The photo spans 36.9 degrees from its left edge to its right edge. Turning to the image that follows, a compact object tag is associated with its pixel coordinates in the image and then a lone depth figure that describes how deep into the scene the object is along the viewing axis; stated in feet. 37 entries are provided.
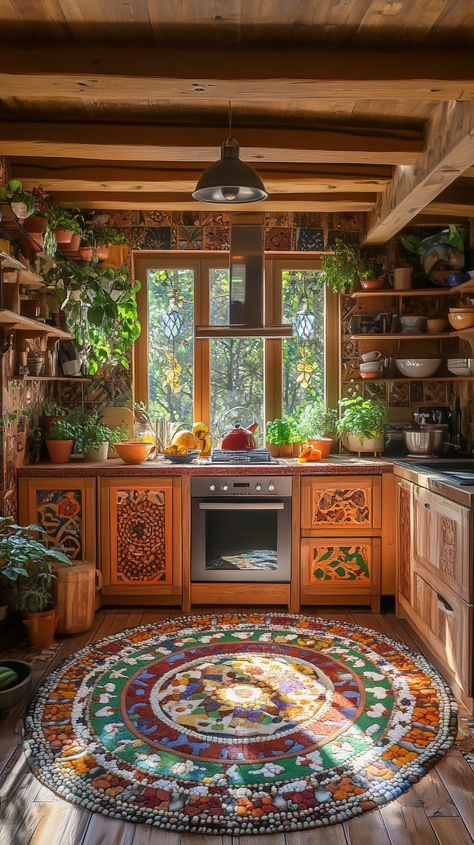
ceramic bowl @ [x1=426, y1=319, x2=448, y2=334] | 15.15
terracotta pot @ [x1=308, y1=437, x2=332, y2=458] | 15.06
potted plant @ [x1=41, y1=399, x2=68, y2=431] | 14.44
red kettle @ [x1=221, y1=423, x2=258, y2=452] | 14.69
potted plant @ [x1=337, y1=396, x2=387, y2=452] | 14.79
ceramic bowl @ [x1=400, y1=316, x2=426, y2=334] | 15.23
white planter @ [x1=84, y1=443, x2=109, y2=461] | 14.55
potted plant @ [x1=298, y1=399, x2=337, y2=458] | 15.69
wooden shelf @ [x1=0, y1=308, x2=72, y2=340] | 11.17
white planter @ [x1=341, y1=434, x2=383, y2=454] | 14.94
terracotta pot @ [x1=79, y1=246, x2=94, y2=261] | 14.74
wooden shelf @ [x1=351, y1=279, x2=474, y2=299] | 14.92
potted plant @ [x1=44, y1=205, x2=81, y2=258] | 13.92
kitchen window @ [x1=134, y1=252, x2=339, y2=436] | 16.10
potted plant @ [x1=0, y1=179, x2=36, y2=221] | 11.52
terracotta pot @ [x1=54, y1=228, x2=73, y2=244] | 13.96
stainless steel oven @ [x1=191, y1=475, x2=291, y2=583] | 13.70
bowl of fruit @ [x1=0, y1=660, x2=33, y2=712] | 9.33
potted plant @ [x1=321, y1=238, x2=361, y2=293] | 15.52
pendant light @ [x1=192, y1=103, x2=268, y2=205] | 9.19
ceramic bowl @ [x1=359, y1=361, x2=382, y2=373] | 15.37
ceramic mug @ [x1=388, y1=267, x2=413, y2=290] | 15.34
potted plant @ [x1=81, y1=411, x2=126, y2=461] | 14.47
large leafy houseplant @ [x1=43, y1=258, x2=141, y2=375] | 14.52
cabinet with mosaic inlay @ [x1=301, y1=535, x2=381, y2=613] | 13.82
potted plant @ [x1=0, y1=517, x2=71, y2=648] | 11.43
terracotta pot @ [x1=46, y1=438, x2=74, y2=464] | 14.17
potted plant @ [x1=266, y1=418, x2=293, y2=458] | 15.34
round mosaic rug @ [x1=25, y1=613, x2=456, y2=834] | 7.41
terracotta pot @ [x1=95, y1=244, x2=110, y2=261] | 15.14
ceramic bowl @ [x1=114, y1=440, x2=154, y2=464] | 14.12
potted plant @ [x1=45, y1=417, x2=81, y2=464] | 14.19
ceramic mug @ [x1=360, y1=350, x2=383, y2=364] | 15.37
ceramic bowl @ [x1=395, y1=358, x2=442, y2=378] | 15.21
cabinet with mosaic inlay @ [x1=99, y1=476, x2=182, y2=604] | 13.70
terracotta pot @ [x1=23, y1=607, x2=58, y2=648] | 11.82
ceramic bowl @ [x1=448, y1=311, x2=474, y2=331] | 13.53
